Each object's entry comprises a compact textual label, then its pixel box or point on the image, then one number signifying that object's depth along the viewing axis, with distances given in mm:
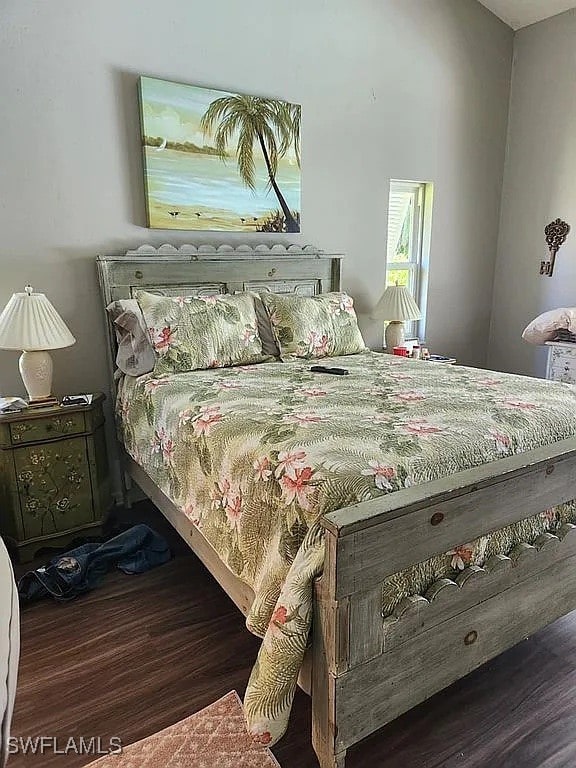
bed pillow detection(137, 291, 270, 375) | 2387
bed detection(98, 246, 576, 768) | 1127
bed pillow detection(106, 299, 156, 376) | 2442
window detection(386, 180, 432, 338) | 3787
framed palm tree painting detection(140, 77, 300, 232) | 2662
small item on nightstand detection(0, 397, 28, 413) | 2215
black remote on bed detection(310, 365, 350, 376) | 2350
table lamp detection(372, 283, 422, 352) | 3469
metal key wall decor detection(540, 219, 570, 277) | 3816
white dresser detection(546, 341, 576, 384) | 3295
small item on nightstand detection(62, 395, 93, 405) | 2363
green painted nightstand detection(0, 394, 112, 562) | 2211
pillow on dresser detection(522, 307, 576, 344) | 3307
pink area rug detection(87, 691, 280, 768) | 1355
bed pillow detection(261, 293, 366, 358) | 2717
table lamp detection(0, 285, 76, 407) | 2193
